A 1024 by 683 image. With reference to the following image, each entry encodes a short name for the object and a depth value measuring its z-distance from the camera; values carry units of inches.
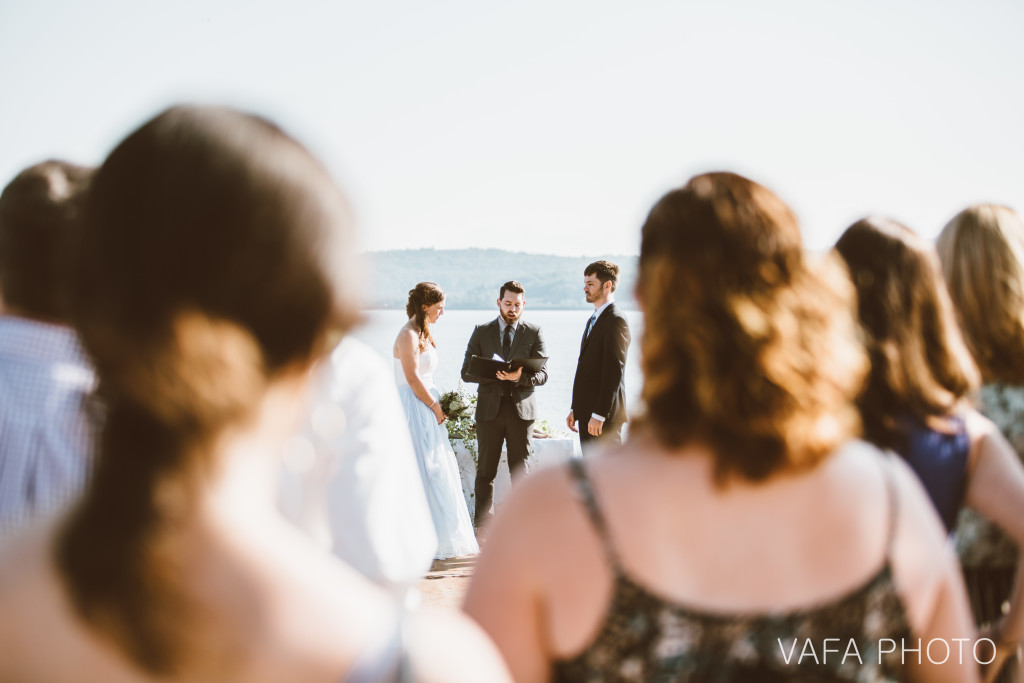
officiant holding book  280.5
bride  268.2
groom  261.4
